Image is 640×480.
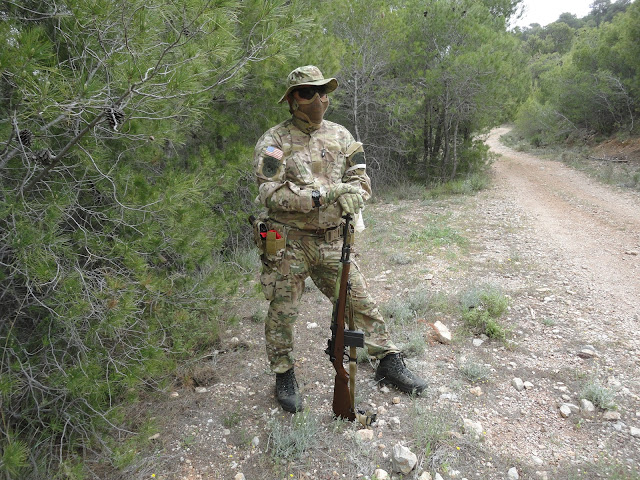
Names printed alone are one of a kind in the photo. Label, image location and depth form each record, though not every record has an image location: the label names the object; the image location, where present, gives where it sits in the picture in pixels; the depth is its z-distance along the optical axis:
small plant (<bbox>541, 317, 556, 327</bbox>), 3.74
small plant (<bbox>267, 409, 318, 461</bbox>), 2.28
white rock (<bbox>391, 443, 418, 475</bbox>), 2.12
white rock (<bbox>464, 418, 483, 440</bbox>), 2.40
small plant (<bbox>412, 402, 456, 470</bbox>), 2.21
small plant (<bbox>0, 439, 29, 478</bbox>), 1.45
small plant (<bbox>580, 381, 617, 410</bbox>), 2.57
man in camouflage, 2.42
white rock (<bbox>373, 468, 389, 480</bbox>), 2.11
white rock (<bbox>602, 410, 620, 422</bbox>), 2.49
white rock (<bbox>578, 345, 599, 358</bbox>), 3.20
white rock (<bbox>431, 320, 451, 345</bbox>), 3.50
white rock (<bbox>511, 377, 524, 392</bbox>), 2.87
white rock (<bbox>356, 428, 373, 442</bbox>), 2.40
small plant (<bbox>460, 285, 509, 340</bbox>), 3.59
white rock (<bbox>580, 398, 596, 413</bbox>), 2.58
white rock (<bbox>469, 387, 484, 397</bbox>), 2.80
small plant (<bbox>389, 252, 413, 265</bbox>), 5.56
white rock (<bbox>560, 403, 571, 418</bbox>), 2.58
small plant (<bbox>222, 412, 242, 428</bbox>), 2.59
